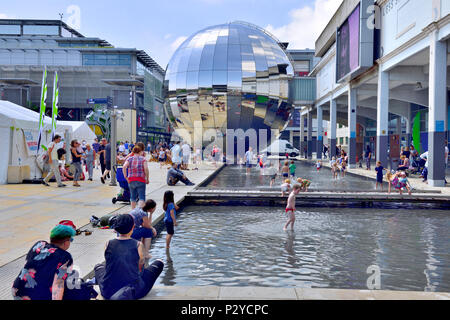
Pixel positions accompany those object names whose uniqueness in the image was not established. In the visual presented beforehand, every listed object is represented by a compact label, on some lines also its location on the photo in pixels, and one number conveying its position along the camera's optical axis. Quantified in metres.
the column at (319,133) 41.72
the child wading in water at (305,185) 13.88
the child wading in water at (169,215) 7.17
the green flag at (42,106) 15.17
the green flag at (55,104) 15.66
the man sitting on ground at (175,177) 15.89
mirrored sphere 22.94
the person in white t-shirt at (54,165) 15.22
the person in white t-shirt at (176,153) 19.90
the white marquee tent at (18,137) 16.09
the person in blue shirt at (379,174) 15.88
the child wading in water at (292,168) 17.70
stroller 10.98
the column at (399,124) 42.99
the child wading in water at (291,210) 8.91
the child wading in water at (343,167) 21.95
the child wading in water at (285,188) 12.25
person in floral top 3.71
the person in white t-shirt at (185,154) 24.23
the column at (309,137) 47.03
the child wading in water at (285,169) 16.39
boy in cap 4.26
